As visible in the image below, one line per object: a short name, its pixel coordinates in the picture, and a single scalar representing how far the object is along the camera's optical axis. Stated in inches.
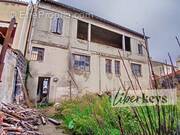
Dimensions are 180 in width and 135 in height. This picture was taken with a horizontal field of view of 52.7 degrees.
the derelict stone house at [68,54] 503.5
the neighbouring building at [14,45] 262.2
